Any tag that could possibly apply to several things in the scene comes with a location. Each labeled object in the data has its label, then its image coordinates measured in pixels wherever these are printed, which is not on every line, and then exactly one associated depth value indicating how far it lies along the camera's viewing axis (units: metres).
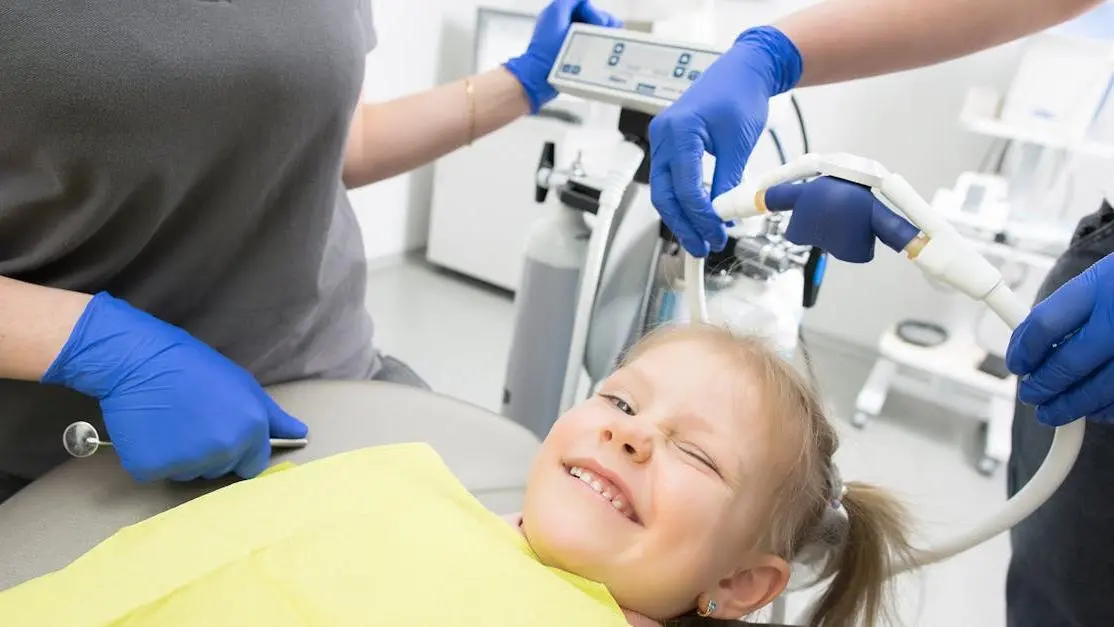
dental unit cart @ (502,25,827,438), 1.09
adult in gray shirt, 0.73
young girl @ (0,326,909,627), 0.64
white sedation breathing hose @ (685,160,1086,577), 0.63
